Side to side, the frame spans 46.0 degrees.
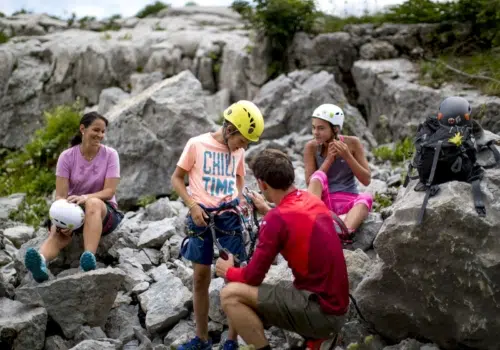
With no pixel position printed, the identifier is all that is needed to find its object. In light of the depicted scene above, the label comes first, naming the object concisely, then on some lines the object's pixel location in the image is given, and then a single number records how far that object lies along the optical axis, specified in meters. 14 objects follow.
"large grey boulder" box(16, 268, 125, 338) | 5.86
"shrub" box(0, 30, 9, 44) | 18.44
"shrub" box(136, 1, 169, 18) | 23.66
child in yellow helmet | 5.33
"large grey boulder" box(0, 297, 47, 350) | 5.54
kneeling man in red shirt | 4.40
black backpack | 4.74
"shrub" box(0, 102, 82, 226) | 12.70
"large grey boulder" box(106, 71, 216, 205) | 11.06
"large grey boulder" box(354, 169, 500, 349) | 4.56
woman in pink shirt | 6.40
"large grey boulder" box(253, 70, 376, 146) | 13.26
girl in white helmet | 6.59
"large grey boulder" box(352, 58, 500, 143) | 11.68
